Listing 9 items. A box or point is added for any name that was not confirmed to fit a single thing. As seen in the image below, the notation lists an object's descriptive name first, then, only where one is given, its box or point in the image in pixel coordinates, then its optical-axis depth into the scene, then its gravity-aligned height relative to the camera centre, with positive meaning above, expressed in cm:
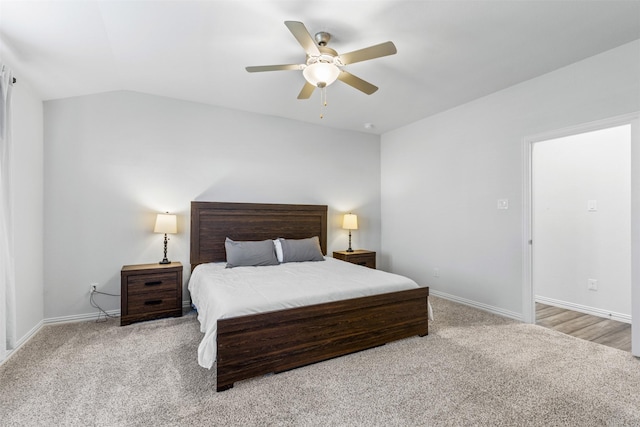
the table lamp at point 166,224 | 339 -13
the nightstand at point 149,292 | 310 -87
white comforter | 211 -66
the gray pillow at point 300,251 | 379 -50
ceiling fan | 203 +116
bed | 199 -91
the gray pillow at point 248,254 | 349 -50
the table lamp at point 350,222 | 470 -15
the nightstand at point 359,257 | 452 -70
